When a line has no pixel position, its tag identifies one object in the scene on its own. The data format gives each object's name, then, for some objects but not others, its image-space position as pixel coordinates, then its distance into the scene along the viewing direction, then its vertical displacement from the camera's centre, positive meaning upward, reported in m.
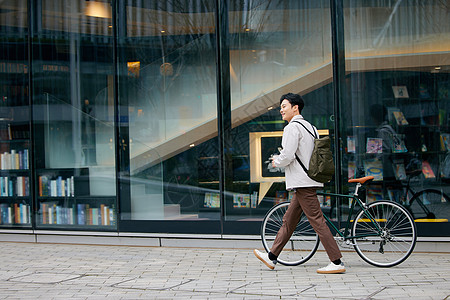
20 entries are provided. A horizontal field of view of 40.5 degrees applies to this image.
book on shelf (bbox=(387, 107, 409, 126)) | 8.61 +0.44
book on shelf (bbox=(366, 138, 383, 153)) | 8.64 +0.05
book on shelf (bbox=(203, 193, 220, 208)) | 8.98 -0.70
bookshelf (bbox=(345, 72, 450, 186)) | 8.45 +0.24
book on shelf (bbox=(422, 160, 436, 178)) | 8.51 -0.32
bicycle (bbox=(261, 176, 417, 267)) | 6.85 -0.99
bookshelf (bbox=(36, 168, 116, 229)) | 9.74 -0.70
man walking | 6.63 -0.45
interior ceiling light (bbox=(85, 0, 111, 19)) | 9.57 +2.33
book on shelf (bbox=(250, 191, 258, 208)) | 8.90 -0.69
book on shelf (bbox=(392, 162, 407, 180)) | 8.61 -0.33
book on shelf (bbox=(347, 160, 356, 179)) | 8.48 -0.26
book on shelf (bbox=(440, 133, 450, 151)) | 8.41 +0.08
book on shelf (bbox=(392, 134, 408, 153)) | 8.61 +0.07
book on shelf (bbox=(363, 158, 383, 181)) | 8.67 -0.29
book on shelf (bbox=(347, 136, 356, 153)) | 8.52 +0.07
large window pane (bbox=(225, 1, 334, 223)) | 8.82 +1.04
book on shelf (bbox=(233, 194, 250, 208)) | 8.90 -0.71
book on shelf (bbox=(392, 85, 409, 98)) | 8.57 +0.80
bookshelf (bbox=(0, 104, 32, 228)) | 10.07 -0.12
